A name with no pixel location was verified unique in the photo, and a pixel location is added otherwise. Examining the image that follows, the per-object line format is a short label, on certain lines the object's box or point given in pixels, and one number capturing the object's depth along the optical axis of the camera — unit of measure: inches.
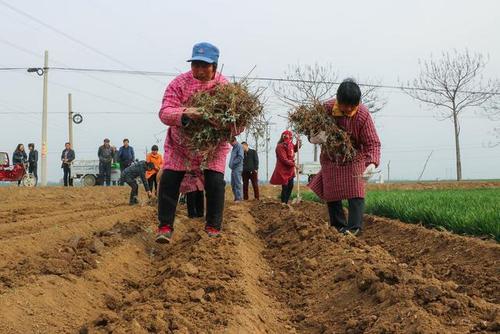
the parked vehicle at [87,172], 1104.8
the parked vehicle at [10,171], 867.4
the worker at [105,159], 877.2
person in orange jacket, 524.1
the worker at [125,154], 672.4
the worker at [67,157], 896.3
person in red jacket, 537.3
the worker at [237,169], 580.1
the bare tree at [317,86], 1246.3
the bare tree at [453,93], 1185.4
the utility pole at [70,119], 1378.2
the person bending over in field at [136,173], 490.6
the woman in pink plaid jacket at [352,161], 242.8
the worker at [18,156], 879.1
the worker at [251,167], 636.6
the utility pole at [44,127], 1034.1
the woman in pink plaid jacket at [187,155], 208.8
